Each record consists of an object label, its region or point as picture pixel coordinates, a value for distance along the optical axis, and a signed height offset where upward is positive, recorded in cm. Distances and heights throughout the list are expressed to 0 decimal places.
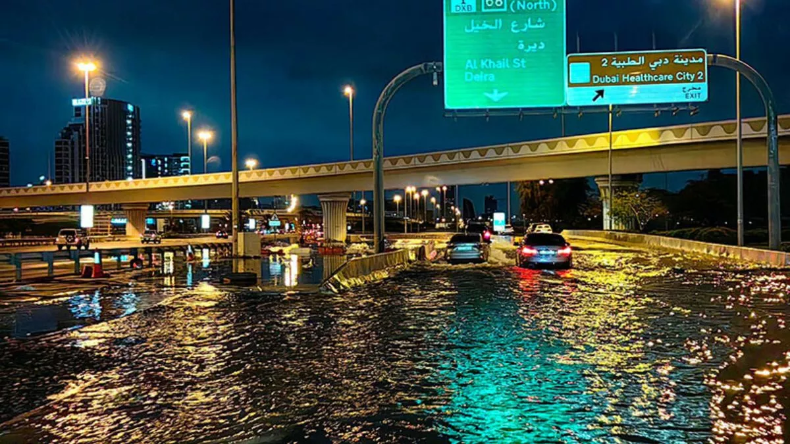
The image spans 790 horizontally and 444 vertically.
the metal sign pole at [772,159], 2852 +244
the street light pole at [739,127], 3163 +428
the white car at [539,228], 5780 -68
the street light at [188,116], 6169 +958
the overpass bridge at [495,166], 4803 +486
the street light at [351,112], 5579 +996
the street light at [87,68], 4053 +918
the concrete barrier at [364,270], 2091 -171
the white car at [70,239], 5388 -104
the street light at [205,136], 6437 +824
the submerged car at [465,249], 3359 -136
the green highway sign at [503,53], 2552 +617
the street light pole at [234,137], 3144 +393
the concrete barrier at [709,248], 2906 -166
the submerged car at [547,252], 2812 -130
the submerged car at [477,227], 5050 -51
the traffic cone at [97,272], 2616 -175
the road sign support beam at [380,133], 2567 +347
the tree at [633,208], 6875 +108
